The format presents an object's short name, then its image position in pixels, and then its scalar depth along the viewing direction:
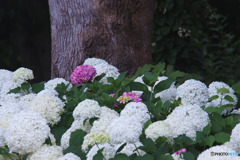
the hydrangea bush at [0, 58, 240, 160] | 3.17
